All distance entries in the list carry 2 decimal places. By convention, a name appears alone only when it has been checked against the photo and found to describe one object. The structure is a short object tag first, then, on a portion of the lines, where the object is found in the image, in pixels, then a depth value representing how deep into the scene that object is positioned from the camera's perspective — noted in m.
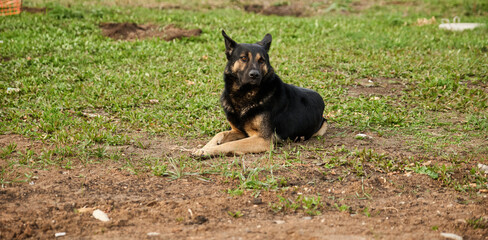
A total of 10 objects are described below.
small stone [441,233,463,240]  6.96
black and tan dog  11.37
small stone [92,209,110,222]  7.54
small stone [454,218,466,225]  7.48
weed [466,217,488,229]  7.42
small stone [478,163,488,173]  9.91
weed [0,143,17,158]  10.46
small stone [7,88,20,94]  15.90
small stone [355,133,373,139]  12.59
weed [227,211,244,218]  7.77
